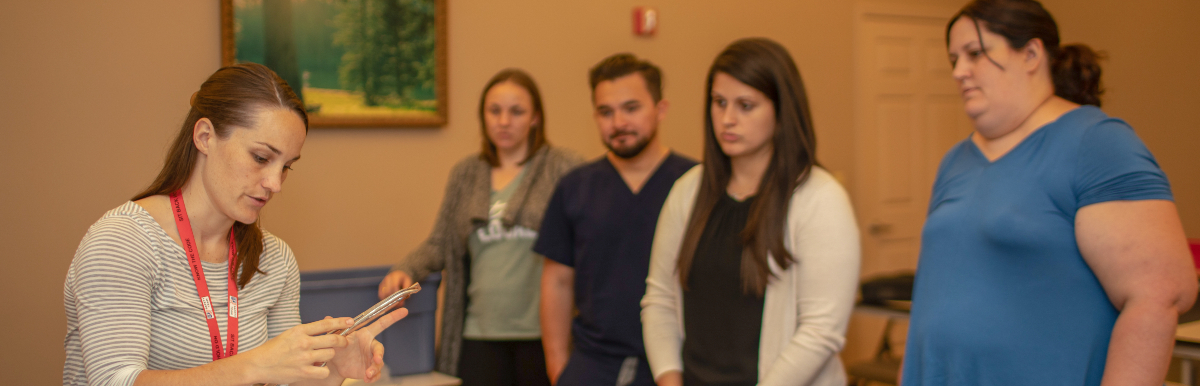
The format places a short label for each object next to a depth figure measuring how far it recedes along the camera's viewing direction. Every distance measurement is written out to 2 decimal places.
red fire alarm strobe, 3.91
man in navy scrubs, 2.02
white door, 4.68
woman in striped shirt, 1.05
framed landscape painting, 3.00
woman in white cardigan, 1.63
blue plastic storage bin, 1.89
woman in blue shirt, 1.26
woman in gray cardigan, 2.46
